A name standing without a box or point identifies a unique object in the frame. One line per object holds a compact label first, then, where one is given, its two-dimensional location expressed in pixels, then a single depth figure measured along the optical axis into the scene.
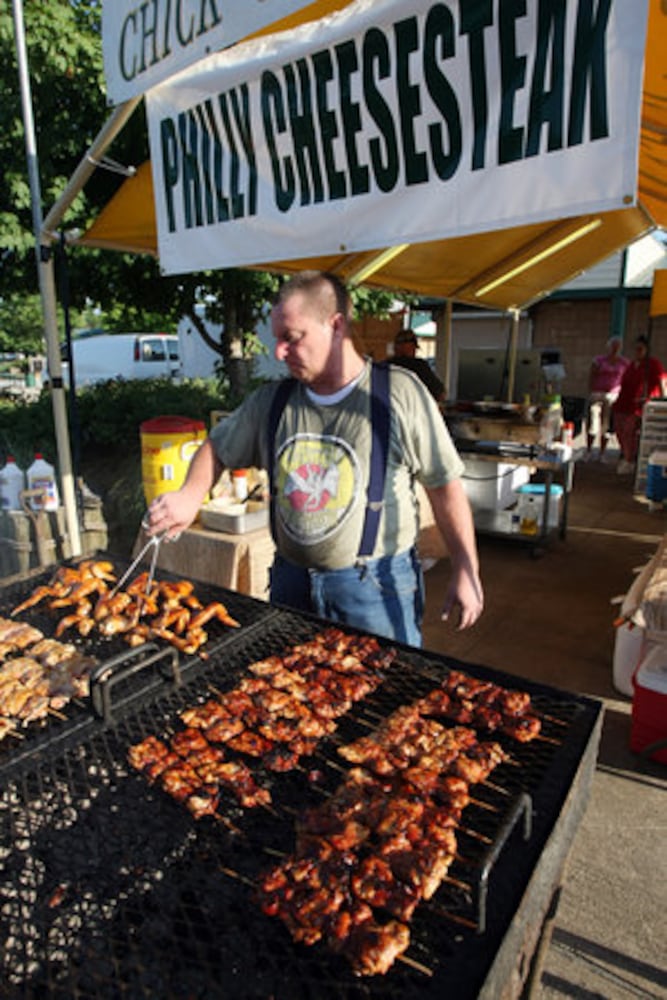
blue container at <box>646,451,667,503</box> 8.16
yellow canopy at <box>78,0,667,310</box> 3.08
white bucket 3.66
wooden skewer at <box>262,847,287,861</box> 1.41
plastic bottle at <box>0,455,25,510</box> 4.83
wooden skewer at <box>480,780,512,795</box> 1.60
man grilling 2.18
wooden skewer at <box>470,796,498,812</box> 1.56
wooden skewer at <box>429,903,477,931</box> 1.20
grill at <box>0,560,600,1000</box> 1.12
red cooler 3.09
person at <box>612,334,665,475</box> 9.59
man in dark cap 5.81
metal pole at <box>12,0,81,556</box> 4.17
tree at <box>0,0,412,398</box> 5.71
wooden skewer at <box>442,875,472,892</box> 1.34
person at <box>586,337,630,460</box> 11.20
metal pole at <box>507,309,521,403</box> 8.04
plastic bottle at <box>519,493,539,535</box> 6.40
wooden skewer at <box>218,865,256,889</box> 1.33
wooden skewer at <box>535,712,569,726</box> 1.76
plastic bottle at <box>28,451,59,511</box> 4.73
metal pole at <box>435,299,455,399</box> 8.05
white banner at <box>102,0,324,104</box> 2.53
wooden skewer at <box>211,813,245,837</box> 1.47
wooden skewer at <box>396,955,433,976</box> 1.14
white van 18.66
